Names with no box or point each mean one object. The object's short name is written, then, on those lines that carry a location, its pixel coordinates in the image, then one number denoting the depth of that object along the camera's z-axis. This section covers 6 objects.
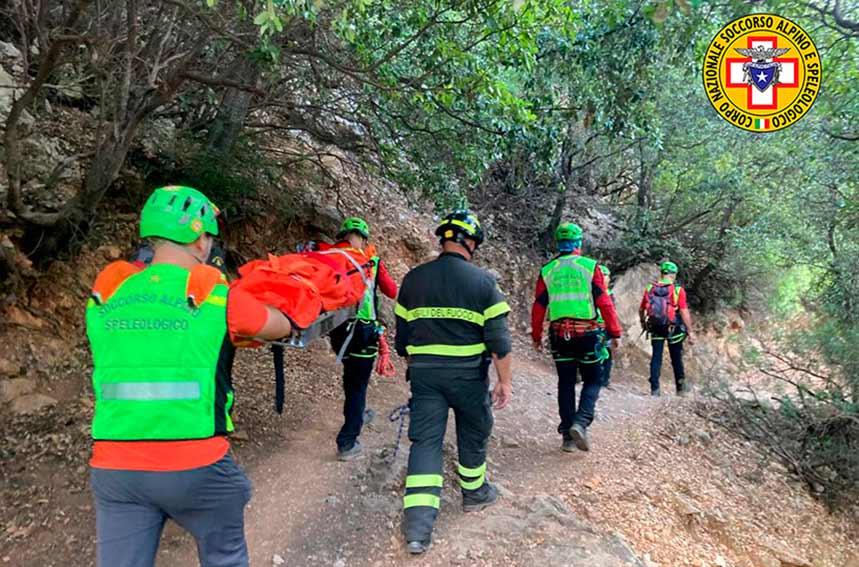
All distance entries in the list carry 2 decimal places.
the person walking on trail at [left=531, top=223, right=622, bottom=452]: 5.04
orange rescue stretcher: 2.61
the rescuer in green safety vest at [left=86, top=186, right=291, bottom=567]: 2.04
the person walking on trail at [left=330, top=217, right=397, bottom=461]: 4.52
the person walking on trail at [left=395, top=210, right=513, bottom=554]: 3.59
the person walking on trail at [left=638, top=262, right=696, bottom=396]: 8.51
